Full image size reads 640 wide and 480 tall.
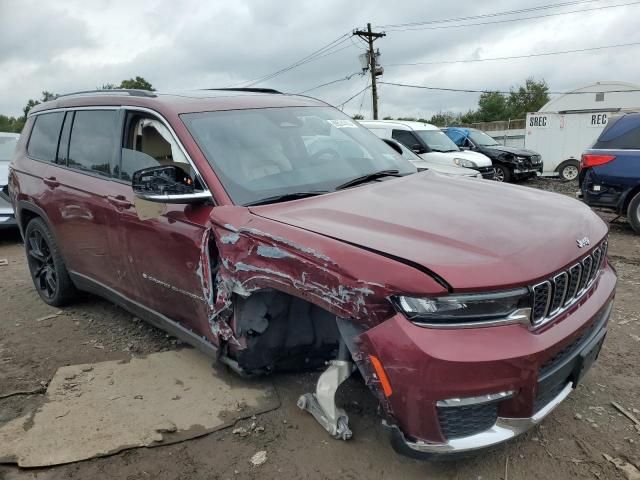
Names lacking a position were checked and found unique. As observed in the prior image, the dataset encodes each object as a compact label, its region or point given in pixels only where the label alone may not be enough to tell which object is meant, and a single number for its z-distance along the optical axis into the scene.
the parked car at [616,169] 7.36
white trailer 16.42
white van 11.84
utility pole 29.58
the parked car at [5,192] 7.74
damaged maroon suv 2.02
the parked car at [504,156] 14.76
